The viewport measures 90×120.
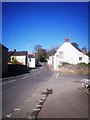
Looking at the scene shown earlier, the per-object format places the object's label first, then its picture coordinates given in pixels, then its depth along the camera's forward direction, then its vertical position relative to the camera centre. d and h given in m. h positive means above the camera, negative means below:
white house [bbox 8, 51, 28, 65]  42.23 +2.79
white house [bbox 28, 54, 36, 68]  44.71 +0.72
